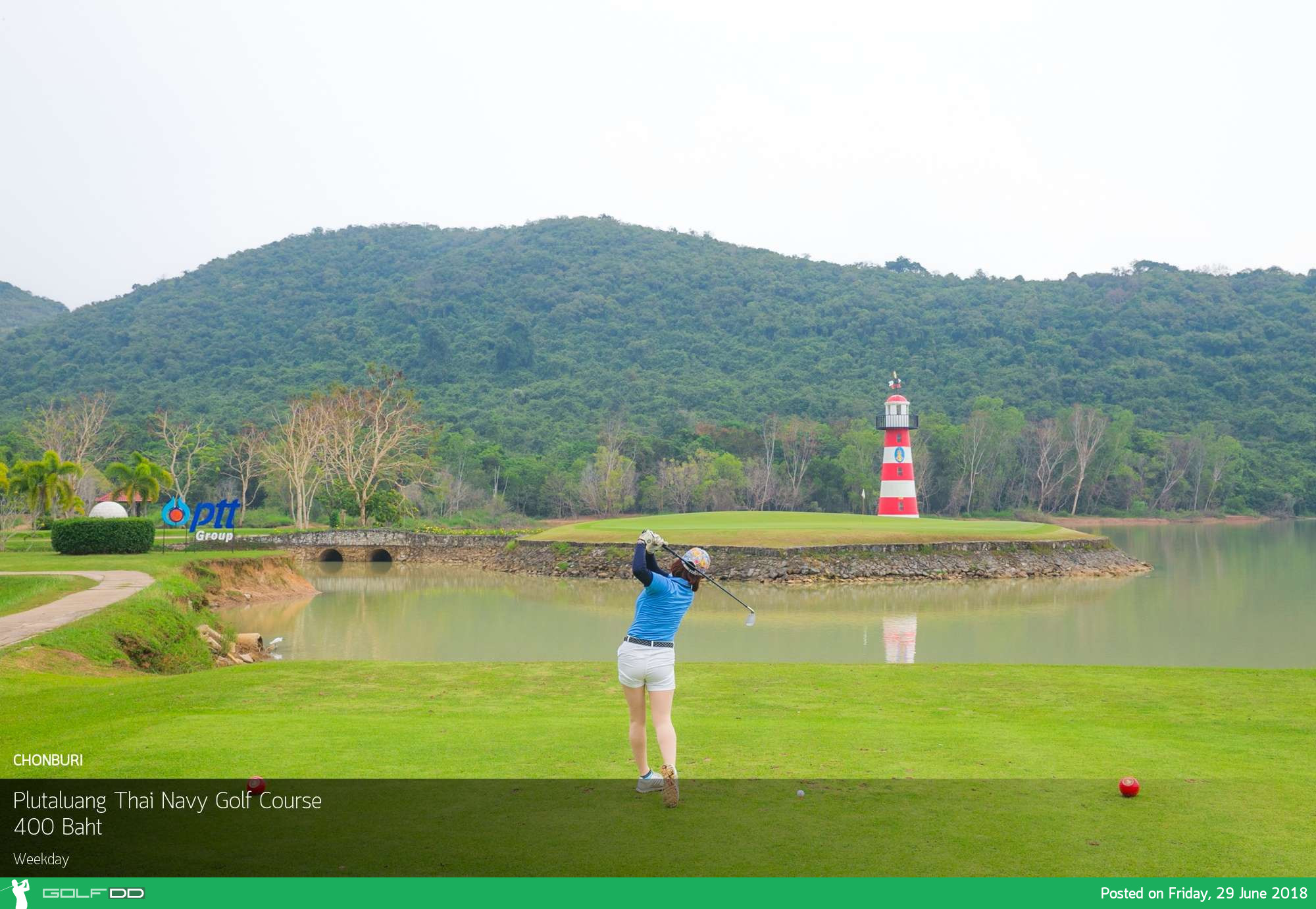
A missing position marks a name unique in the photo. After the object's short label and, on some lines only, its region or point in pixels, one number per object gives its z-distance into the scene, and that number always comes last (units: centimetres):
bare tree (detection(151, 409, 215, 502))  6988
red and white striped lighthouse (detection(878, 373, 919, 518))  5931
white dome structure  4950
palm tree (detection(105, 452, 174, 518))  4734
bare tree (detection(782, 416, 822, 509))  8712
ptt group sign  4350
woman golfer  788
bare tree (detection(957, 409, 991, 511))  8862
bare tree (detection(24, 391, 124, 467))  7144
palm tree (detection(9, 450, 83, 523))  4256
